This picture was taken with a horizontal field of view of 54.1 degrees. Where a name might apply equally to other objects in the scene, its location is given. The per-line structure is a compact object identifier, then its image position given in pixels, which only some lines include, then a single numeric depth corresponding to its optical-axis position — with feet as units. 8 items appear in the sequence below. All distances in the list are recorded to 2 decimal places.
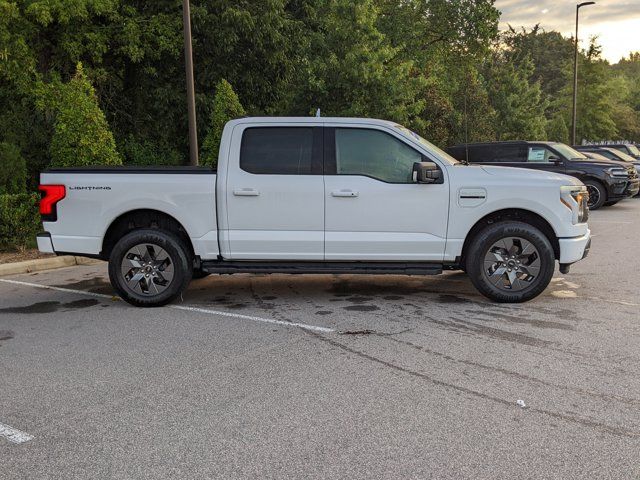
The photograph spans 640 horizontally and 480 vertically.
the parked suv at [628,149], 84.77
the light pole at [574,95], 105.50
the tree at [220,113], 54.19
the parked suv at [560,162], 54.03
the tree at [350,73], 72.02
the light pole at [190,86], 45.06
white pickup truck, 21.65
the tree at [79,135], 38.65
